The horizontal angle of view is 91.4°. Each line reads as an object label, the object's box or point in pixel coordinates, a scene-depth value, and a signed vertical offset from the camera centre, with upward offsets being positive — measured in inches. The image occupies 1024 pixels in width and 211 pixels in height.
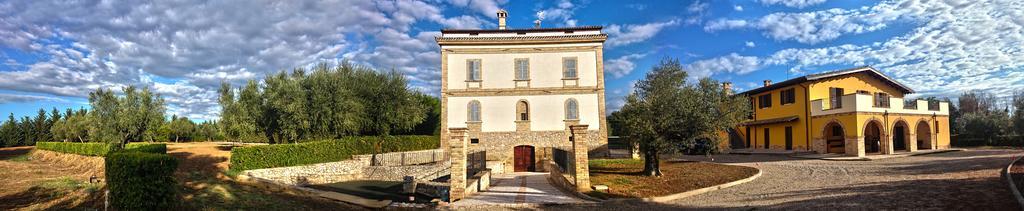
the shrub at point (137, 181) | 344.2 -37.3
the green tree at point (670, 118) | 735.1 +5.7
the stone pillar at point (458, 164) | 562.3 -45.0
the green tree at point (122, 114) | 1157.7 +30.9
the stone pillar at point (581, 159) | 572.1 -41.8
